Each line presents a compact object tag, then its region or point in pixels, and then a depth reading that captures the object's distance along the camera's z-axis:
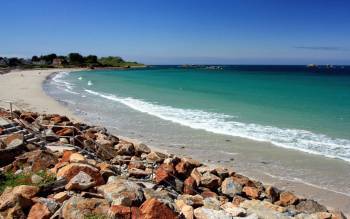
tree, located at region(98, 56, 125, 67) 181.75
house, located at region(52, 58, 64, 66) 155.16
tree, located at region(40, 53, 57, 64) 167.88
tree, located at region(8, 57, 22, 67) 140.07
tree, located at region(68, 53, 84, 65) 164.01
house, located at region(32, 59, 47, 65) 162.25
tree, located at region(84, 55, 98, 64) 171.05
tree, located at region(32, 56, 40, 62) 173.38
